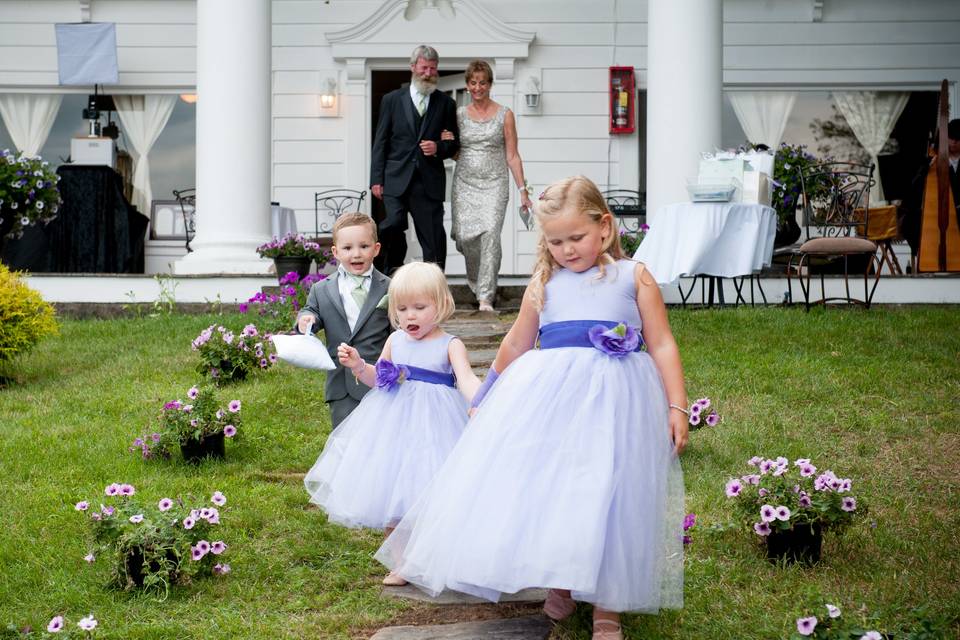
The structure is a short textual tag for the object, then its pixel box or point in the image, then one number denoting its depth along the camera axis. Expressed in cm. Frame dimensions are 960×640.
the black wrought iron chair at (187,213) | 1375
